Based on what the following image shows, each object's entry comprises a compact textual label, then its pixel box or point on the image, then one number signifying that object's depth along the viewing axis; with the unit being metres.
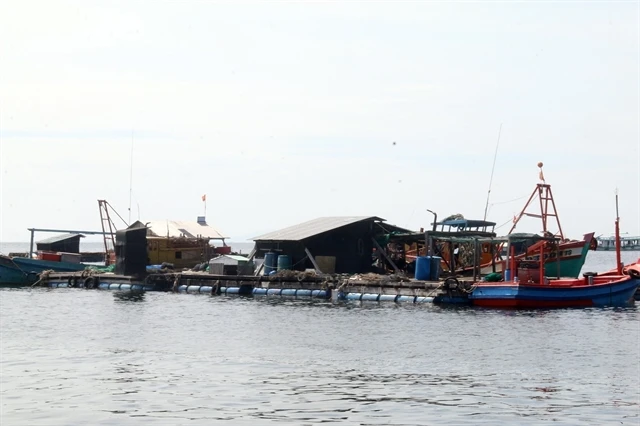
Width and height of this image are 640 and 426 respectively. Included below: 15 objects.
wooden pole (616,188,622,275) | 55.97
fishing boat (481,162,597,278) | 62.25
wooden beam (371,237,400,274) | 66.96
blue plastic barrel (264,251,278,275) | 66.31
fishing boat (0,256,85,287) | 76.56
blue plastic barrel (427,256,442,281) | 58.53
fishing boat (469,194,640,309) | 51.88
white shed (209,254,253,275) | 67.62
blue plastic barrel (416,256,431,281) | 58.47
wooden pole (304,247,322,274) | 64.19
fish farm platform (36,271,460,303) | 56.00
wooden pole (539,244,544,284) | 51.56
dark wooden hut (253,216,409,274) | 66.25
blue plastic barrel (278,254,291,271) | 65.88
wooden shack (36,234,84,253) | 85.56
